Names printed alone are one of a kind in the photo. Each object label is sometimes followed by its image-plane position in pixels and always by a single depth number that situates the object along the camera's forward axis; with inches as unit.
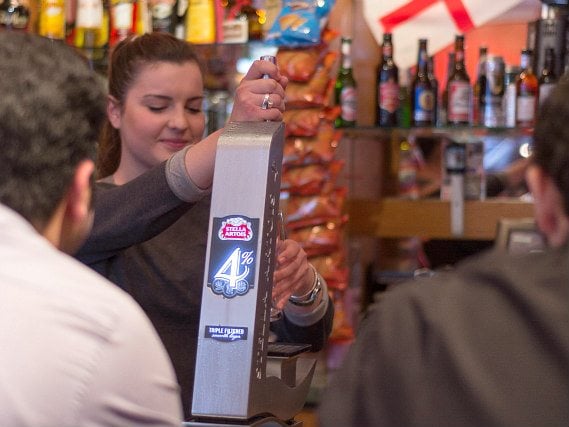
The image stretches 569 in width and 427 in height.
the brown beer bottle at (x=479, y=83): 151.5
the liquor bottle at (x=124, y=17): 145.3
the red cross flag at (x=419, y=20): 141.9
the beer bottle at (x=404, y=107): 147.9
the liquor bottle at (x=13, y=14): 145.7
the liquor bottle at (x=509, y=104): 141.7
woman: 66.9
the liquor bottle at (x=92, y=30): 146.7
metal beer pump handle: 57.7
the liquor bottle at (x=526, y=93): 140.6
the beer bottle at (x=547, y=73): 138.3
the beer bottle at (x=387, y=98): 146.4
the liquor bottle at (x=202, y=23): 143.4
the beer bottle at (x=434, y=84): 148.6
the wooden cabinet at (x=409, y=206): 147.3
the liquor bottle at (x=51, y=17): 146.2
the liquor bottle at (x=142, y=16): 145.3
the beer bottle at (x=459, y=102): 143.9
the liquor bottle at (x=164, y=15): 144.3
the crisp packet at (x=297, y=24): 135.4
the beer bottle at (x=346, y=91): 145.7
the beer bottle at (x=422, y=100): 145.5
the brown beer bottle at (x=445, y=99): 152.1
